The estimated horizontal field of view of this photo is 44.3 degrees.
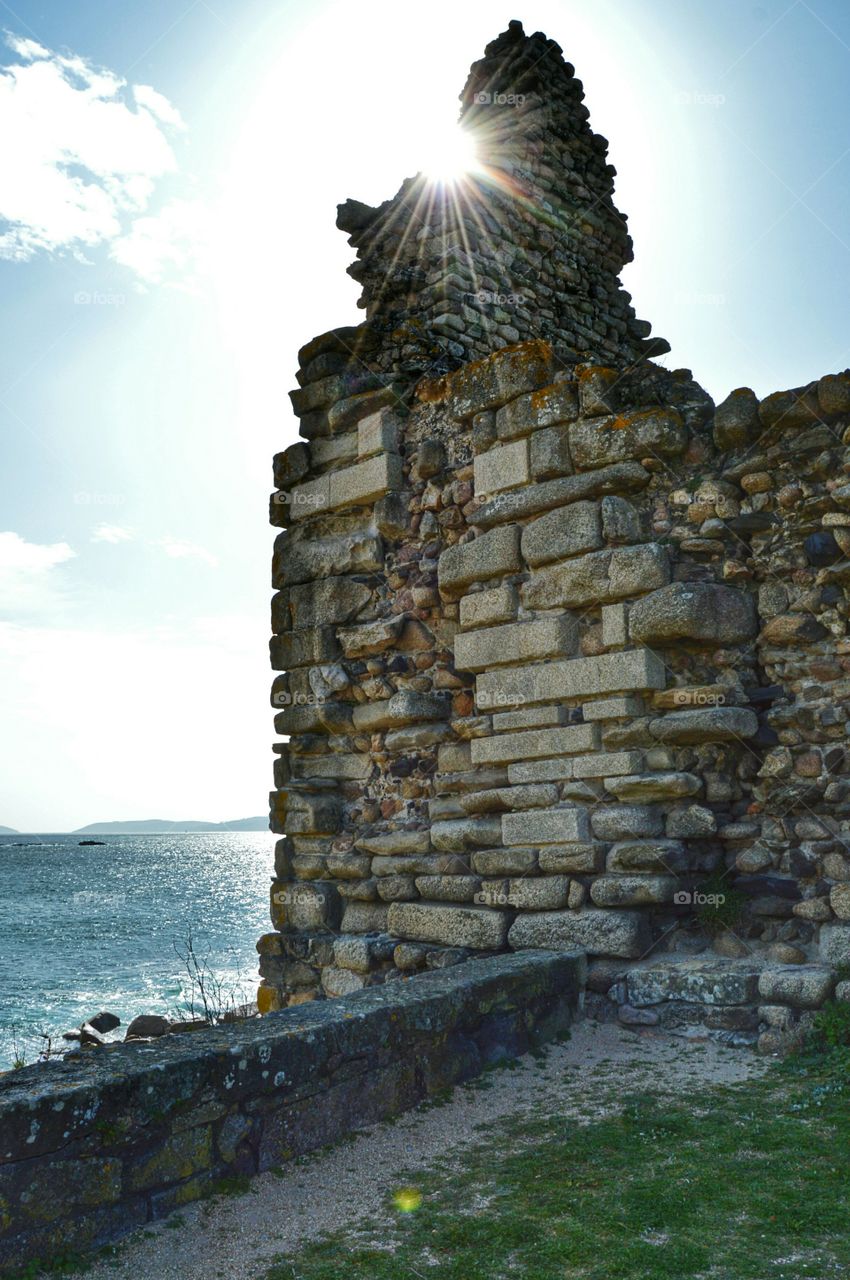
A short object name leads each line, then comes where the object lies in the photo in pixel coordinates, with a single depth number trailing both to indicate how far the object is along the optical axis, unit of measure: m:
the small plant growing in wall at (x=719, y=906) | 5.54
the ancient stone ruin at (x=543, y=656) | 5.50
